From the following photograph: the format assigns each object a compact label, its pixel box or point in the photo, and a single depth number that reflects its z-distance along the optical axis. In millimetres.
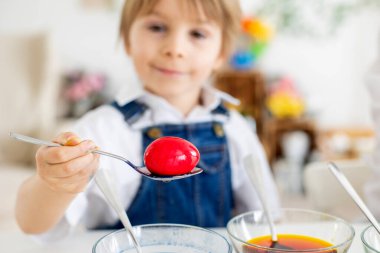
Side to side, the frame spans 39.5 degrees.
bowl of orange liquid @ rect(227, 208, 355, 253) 664
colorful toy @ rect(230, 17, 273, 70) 3537
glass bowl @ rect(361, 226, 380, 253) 580
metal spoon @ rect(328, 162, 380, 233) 640
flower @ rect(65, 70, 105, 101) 3551
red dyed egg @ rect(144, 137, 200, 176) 658
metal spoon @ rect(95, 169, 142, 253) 625
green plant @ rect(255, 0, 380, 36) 3688
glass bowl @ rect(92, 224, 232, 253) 629
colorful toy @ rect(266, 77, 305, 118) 3443
